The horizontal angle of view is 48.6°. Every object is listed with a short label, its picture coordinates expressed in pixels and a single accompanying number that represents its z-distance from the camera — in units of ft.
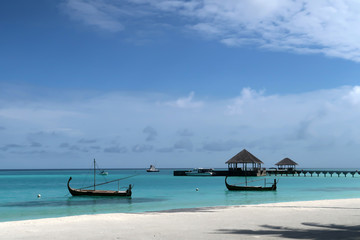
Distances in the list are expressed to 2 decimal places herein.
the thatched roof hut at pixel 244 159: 301.02
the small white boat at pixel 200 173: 407.15
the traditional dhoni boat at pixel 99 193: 136.77
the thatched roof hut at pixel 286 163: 363.56
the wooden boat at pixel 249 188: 166.09
